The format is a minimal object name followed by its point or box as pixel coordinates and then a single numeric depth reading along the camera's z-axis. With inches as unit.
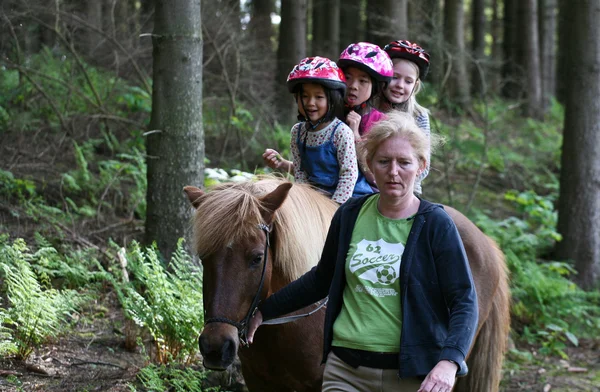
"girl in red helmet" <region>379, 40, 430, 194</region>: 195.8
